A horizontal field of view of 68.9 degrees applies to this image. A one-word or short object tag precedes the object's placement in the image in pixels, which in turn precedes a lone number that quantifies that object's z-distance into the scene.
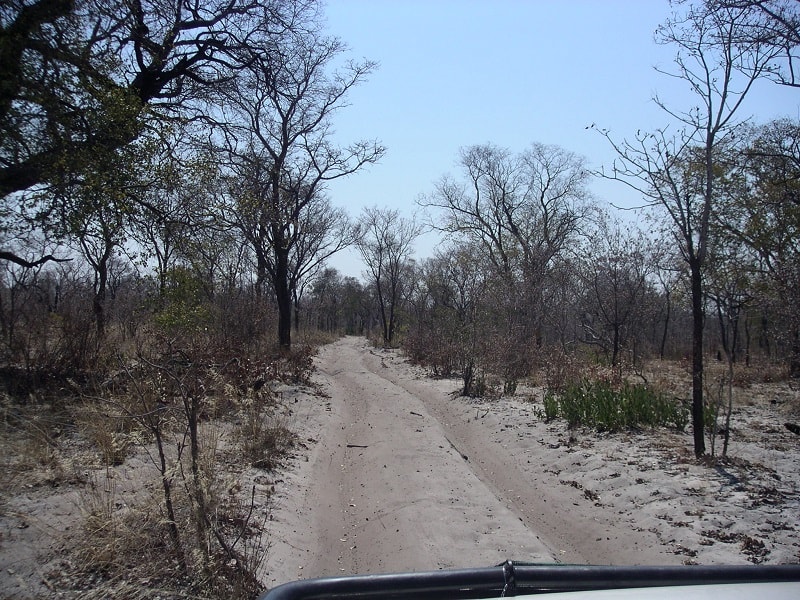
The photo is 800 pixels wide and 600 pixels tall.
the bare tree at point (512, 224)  33.09
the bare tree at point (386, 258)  44.38
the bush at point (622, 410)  9.28
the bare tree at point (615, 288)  17.73
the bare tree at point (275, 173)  12.33
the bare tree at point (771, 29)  7.11
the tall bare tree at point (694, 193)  7.39
